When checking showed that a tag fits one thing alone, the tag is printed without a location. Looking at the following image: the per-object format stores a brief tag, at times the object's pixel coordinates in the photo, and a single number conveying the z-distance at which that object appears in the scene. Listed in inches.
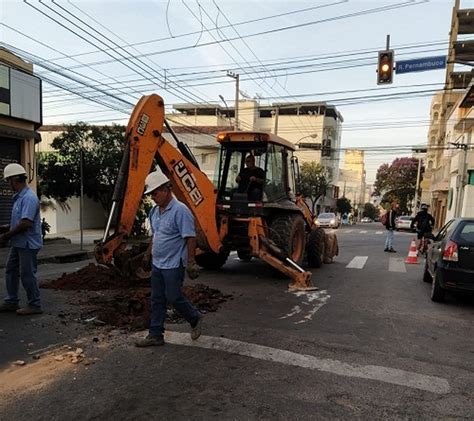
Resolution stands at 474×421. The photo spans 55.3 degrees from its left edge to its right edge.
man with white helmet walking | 187.6
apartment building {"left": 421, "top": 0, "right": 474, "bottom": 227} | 1198.3
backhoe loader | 269.6
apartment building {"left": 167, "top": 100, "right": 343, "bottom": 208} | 2379.7
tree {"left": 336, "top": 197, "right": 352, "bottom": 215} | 2753.4
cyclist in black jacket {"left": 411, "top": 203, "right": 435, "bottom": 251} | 595.2
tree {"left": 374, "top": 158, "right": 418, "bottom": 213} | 2650.1
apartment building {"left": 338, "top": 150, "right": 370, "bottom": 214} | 4044.3
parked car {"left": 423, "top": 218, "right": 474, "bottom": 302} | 277.1
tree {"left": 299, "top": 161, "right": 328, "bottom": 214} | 1907.0
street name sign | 561.6
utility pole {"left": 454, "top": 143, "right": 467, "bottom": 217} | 1190.9
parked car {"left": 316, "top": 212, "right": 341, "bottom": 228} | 1456.7
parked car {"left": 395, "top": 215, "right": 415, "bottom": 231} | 1582.9
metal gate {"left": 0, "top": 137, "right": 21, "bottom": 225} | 548.7
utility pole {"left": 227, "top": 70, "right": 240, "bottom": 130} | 1188.1
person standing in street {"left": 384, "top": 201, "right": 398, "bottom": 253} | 613.9
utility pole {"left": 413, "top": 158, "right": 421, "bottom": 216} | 2286.2
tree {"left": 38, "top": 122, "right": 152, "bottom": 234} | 759.1
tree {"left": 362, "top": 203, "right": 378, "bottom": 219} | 4281.5
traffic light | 580.1
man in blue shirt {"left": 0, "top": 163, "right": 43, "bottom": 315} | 224.8
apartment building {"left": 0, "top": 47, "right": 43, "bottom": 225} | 535.5
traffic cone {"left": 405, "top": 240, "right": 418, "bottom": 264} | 521.4
